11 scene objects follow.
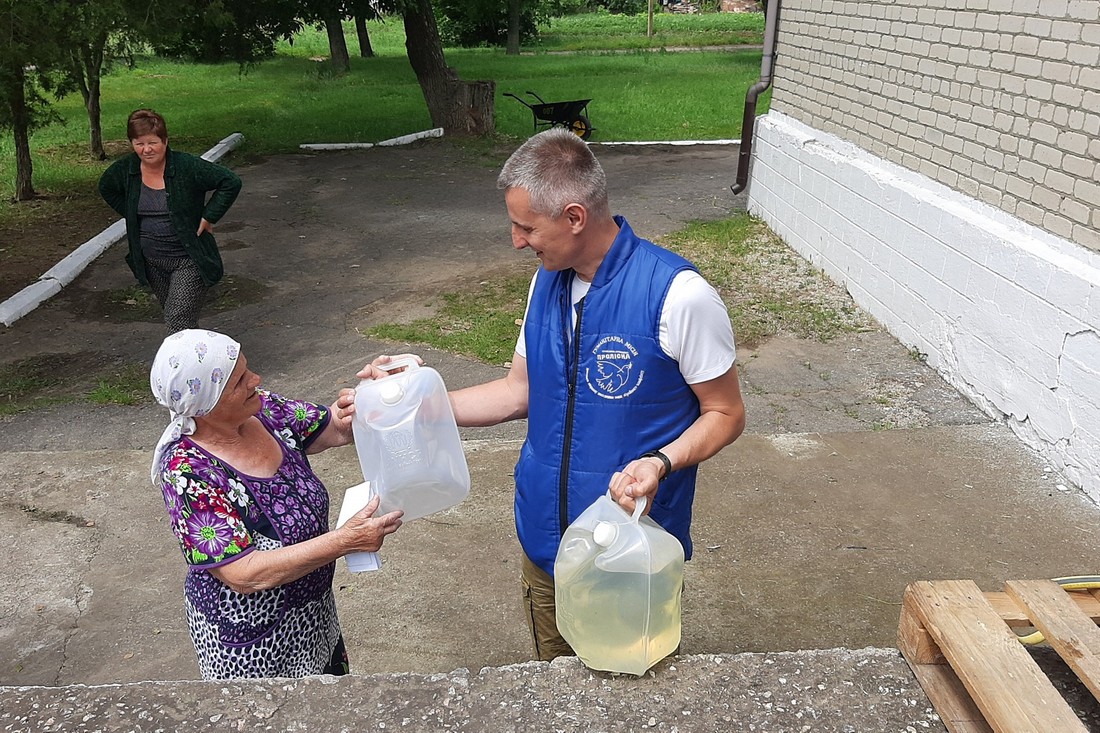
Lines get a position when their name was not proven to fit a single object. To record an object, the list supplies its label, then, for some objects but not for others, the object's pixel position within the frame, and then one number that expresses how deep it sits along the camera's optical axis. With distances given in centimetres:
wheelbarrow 1536
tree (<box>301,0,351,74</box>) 1399
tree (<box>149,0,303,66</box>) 1316
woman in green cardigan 600
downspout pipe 955
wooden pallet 187
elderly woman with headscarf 222
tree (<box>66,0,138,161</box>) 831
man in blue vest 232
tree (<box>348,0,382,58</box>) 1425
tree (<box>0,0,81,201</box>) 749
